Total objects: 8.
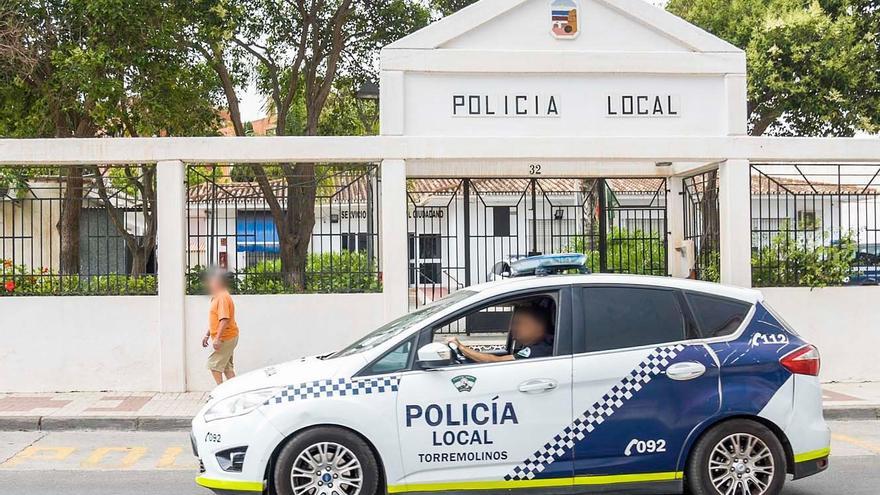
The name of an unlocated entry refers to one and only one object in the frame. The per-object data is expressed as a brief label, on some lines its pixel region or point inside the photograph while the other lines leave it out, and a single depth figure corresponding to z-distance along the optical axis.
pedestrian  11.00
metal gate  14.09
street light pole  12.50
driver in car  6.68
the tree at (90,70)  14.98
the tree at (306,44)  18.56
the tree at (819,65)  18.34
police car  6.29
